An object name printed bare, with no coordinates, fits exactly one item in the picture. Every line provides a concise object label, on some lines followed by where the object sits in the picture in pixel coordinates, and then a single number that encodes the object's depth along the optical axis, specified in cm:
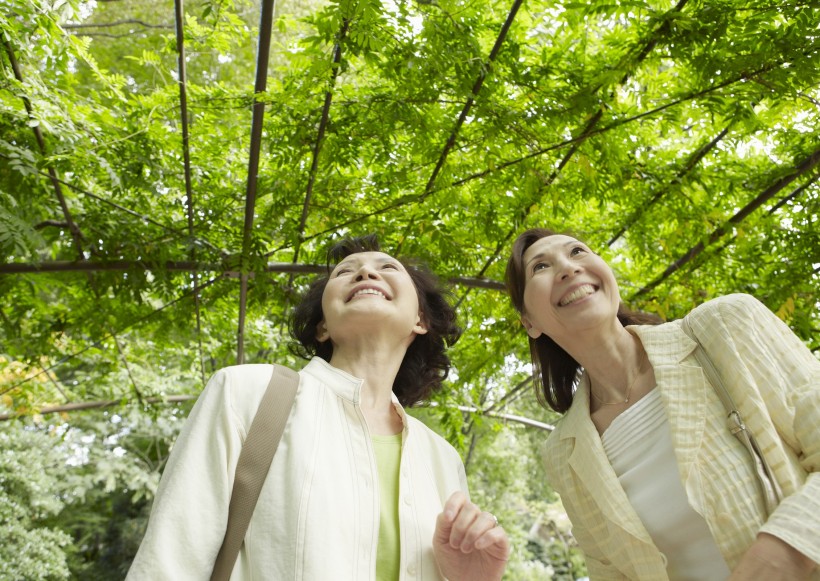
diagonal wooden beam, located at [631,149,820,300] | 282
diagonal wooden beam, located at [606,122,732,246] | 302
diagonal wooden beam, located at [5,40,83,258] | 245
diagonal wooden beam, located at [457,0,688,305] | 220
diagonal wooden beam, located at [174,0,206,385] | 221
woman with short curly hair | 120
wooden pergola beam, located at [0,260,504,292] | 321
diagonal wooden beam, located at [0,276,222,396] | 355
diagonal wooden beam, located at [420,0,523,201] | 215
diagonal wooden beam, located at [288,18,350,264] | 209
